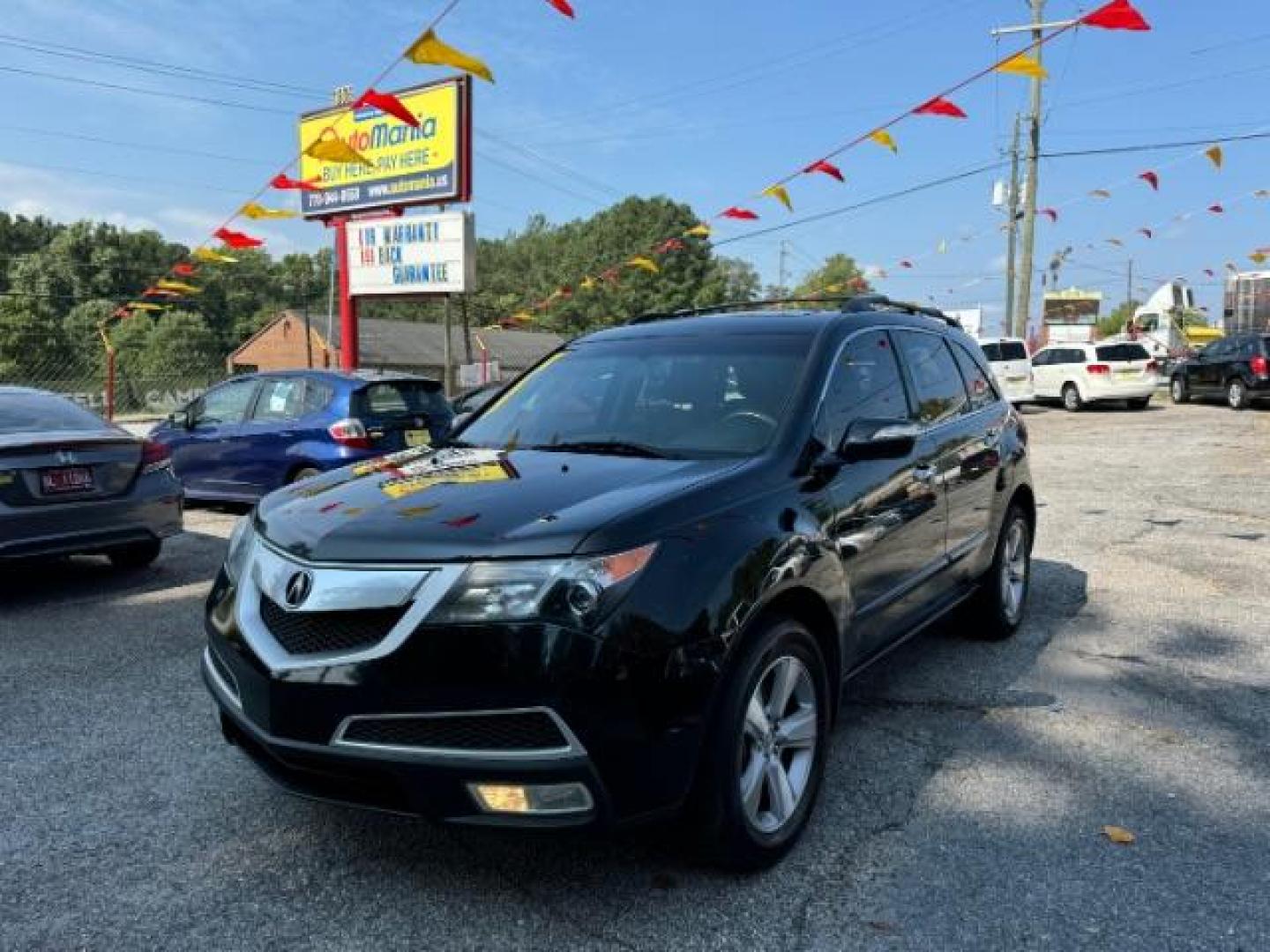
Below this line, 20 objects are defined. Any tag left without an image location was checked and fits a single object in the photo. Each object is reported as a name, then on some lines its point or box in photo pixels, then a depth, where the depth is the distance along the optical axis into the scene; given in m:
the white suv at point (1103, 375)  23.91
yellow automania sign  17.75
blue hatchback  9.34
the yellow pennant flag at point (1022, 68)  9.90
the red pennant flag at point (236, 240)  15.59
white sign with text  18.16
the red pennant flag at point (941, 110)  11.45
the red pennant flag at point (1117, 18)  8.19
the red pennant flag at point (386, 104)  11.77
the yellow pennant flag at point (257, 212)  15.12
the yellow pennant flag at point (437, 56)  8.73
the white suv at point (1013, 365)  24.05
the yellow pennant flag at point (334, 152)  12.81
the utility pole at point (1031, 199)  28.92
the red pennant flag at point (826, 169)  13.72
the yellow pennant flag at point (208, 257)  17.05
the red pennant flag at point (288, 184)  14.37
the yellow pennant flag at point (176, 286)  17.73
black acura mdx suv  2.47
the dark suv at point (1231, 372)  22.73
